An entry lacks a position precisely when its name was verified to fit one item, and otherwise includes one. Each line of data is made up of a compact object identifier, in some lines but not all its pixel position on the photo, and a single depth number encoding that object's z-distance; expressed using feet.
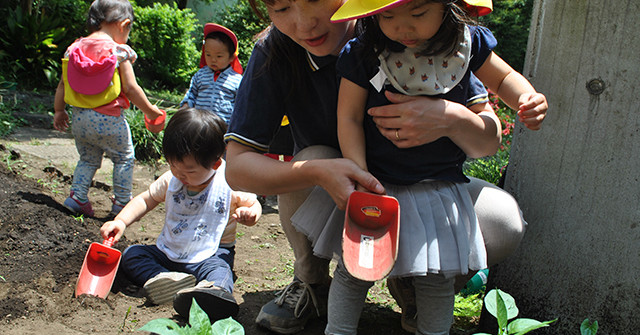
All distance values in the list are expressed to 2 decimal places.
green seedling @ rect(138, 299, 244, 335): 4.34
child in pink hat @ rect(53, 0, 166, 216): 11.66
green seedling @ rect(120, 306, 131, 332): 6.63
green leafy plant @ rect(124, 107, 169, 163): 16.67
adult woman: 5.53
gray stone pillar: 5.80
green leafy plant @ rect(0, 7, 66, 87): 24.91
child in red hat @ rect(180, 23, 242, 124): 14.05
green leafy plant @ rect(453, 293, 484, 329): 7.32
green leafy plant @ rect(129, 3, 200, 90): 31.22
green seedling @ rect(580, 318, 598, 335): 4.80
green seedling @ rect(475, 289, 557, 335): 4.38
